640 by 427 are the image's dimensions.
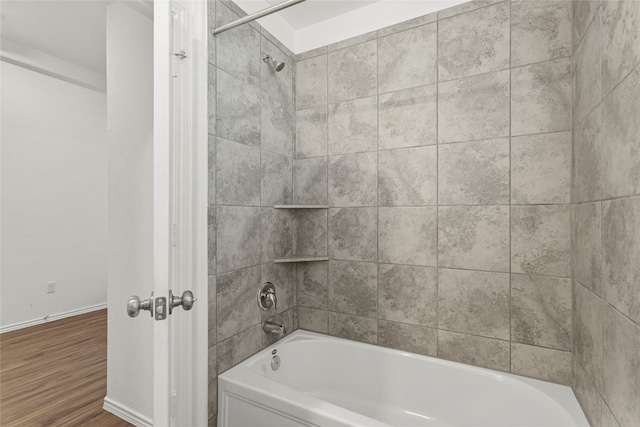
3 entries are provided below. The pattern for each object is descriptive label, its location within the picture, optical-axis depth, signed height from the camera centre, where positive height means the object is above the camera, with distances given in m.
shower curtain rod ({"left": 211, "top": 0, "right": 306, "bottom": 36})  1.20 +0.83
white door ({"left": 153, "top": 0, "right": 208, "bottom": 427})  0.89 +0.02
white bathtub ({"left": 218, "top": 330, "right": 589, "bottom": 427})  1.22 -0.86
